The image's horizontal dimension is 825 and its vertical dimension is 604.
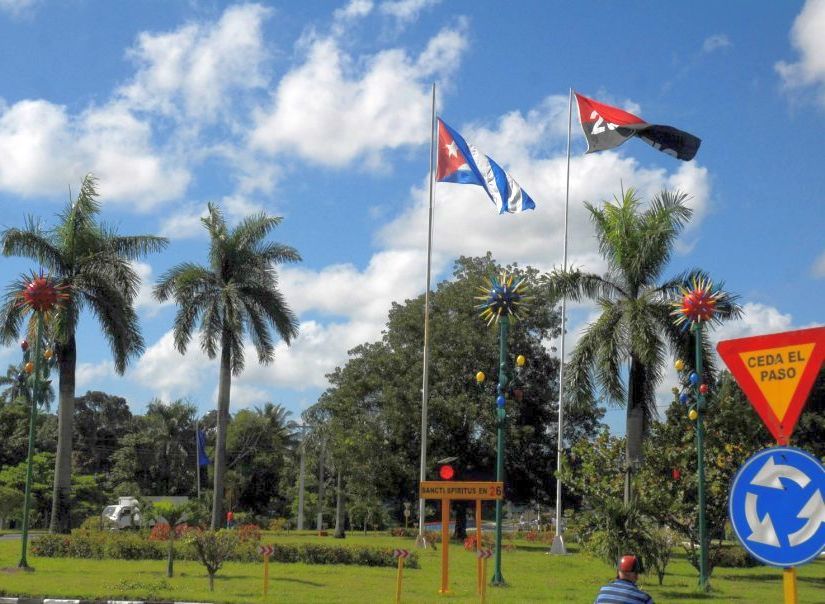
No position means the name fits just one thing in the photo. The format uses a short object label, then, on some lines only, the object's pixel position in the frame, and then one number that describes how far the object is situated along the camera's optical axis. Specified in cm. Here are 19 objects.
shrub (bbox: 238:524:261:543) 2864
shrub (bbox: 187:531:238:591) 2017
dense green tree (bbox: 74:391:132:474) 6844
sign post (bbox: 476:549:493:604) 1731
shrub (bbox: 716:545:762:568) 3095
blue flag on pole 4991
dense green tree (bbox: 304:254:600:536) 4234
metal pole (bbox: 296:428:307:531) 5652
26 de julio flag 2600
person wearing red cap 686
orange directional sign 1934
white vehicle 4342
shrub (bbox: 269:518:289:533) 4525
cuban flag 2997
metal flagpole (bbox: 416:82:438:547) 3234
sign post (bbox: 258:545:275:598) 1827
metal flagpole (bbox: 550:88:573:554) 3164
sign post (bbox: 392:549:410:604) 1667
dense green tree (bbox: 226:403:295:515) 6738
